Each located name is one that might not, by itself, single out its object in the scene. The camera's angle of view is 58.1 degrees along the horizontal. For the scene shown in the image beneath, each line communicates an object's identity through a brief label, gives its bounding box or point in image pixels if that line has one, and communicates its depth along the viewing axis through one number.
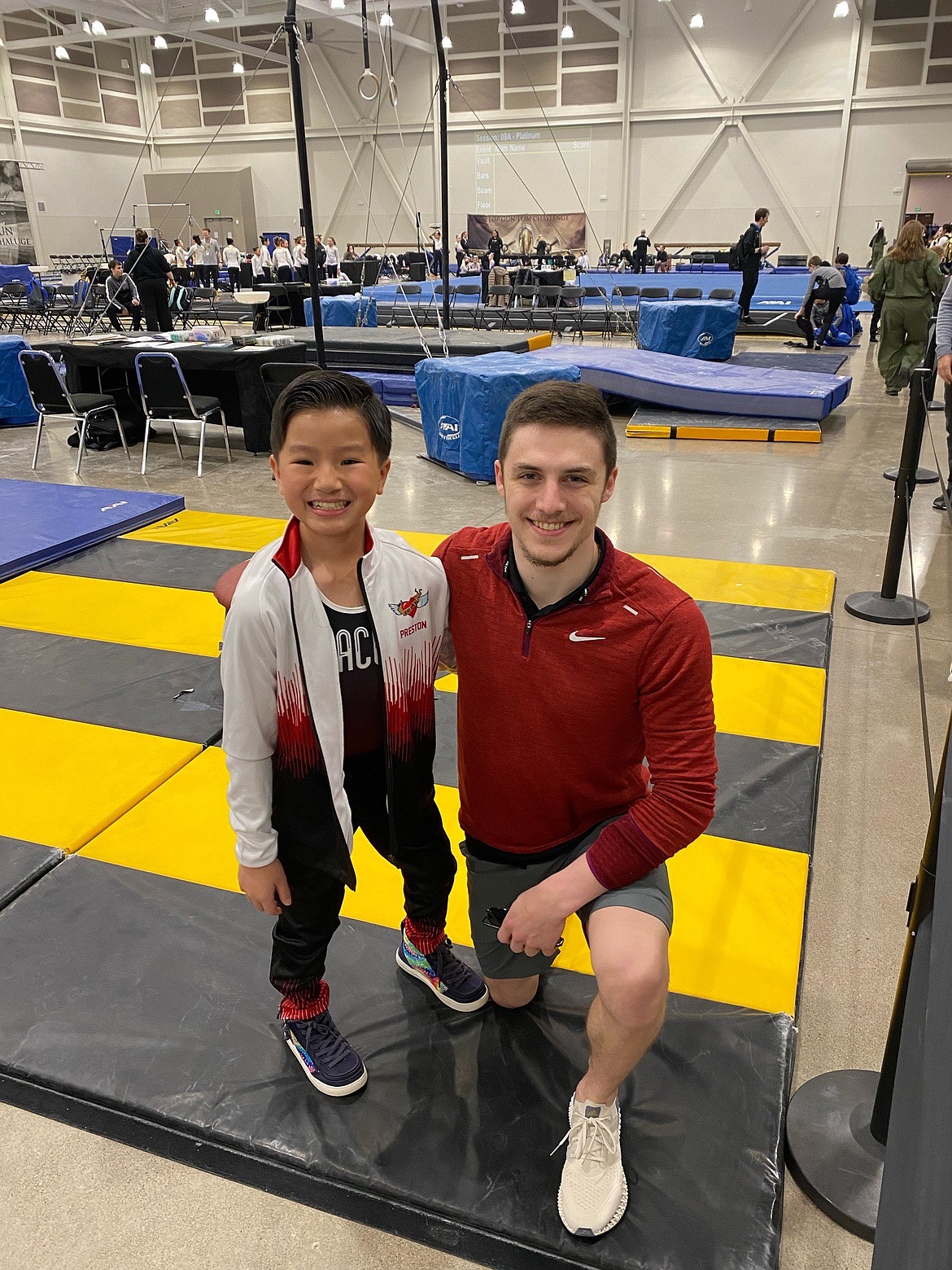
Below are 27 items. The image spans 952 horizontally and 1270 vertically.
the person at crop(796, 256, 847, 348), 11.98
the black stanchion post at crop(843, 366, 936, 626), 3.81
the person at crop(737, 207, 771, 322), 13.05
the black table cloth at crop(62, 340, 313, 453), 7.31
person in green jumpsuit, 7.96
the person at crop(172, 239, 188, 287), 19.06
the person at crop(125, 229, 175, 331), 10.89
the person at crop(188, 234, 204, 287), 20.00
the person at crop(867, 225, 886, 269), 15.37
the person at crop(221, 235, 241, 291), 19.34
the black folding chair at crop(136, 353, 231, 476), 6.85
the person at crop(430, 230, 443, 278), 18.32
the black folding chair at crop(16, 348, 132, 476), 6.92
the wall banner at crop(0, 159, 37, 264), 23.91
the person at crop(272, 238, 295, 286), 16.91
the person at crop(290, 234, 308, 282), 17.56
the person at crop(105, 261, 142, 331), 13.31
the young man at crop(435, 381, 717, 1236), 1.45
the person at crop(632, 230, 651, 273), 18.58
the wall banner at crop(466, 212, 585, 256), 23.78
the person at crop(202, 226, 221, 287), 19.78
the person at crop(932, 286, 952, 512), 4.19
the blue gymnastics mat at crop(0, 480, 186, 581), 4.82
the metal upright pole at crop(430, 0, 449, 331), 7.69
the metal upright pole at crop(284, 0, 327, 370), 5.66
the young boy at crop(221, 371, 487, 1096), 1.44
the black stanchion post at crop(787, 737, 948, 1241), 1.57
